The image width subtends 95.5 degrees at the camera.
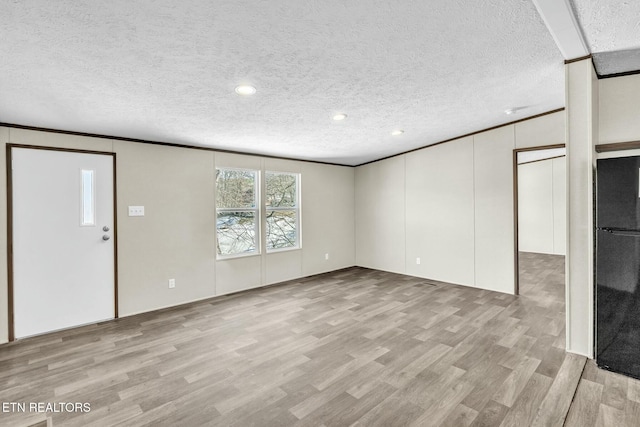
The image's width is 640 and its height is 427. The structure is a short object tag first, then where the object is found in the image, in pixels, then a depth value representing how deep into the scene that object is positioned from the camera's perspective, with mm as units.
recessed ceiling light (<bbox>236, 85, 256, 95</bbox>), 2527
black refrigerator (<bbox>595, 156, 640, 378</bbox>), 2189
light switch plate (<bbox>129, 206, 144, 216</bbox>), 3719
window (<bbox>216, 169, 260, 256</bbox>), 4609
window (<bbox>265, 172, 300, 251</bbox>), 5191
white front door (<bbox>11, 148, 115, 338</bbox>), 3064
